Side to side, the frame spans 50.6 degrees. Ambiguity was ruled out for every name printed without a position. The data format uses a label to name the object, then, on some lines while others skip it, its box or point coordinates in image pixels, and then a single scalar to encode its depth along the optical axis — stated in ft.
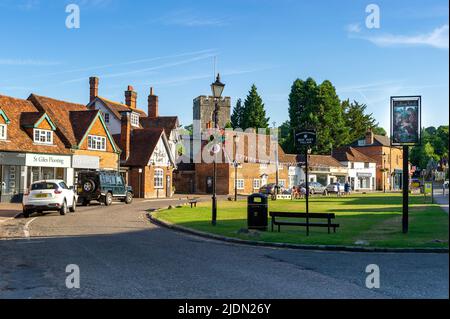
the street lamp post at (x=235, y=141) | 191.42
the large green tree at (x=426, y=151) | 332.60
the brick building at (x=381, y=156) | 296.92
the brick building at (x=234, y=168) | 192.34
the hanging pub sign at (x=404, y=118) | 50.42
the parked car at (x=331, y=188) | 194.64
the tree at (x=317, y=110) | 274.36
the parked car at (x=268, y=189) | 153.59
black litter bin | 55.26
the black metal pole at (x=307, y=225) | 50.37
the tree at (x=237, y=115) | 308.97
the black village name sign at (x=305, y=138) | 50.95
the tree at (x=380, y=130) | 408.12
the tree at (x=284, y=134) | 281.74
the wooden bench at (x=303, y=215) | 52.57
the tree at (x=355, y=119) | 336.08
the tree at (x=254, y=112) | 286.66
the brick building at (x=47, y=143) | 113.38
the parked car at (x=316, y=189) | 190.76
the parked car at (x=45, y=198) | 75.10
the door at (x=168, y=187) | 166.97
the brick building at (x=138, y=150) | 152.35
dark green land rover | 105.19
